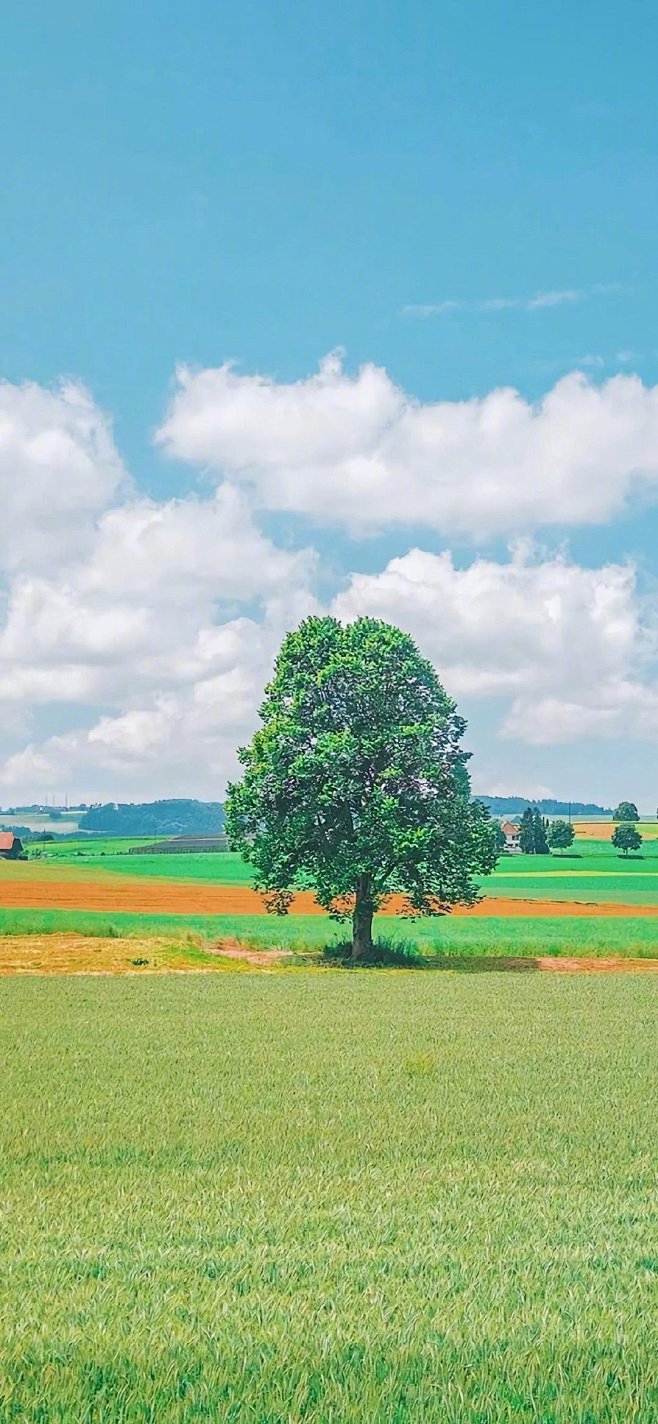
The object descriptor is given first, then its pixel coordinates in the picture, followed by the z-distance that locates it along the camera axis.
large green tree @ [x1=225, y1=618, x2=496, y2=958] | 40.41
